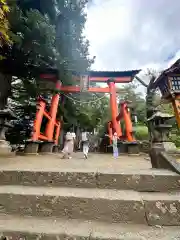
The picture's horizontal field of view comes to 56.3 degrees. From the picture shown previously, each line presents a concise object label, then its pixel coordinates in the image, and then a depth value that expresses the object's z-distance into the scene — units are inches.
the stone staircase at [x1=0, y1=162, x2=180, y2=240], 62.8
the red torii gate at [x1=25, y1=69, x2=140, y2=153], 313.8
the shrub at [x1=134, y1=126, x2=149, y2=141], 560.3
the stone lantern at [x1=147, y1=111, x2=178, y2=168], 260.1
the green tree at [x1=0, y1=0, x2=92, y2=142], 245.1
